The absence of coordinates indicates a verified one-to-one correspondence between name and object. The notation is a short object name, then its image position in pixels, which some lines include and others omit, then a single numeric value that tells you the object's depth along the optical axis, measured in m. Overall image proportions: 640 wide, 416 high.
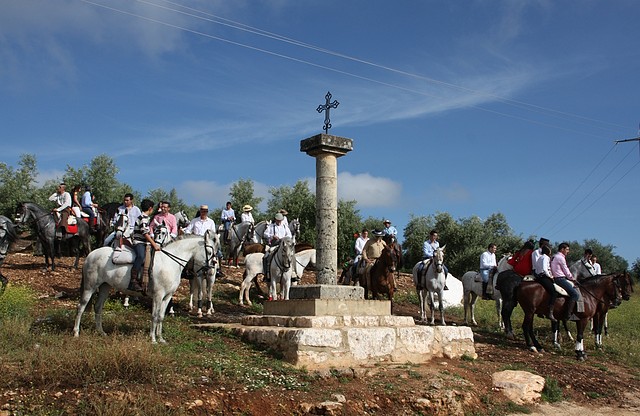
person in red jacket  17.44
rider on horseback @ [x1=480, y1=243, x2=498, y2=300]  20.00
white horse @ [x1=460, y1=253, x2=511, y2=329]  19.86
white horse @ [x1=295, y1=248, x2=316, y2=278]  20.27
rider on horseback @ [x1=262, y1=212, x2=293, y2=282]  21.58
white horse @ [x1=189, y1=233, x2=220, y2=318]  15.20
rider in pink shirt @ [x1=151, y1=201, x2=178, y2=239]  14.41
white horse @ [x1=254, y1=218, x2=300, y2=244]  23.84
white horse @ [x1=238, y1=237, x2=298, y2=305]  16.52
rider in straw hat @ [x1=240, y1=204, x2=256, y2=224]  24.33
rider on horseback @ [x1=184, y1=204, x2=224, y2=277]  17.52
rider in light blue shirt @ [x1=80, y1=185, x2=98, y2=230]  21.27
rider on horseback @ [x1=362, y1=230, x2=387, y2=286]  18.38
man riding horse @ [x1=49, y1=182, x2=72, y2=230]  19.62
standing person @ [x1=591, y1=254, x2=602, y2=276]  20.95
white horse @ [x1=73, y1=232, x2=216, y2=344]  11.57
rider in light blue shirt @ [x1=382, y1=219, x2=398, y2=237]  19.03
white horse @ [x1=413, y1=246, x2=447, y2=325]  17.95
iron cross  14.27
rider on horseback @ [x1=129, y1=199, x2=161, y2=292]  11.77
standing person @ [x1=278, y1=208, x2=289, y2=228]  22.68
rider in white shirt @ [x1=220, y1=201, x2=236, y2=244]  23.88
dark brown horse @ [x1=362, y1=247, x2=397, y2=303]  16.78
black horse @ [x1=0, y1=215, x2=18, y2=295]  16.09
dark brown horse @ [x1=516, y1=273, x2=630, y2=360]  16.08
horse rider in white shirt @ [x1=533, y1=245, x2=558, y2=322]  16.09
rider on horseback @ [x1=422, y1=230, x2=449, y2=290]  19.12
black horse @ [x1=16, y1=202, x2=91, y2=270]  19.17
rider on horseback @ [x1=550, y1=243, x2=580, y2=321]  16.16
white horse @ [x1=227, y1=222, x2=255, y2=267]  23.38
